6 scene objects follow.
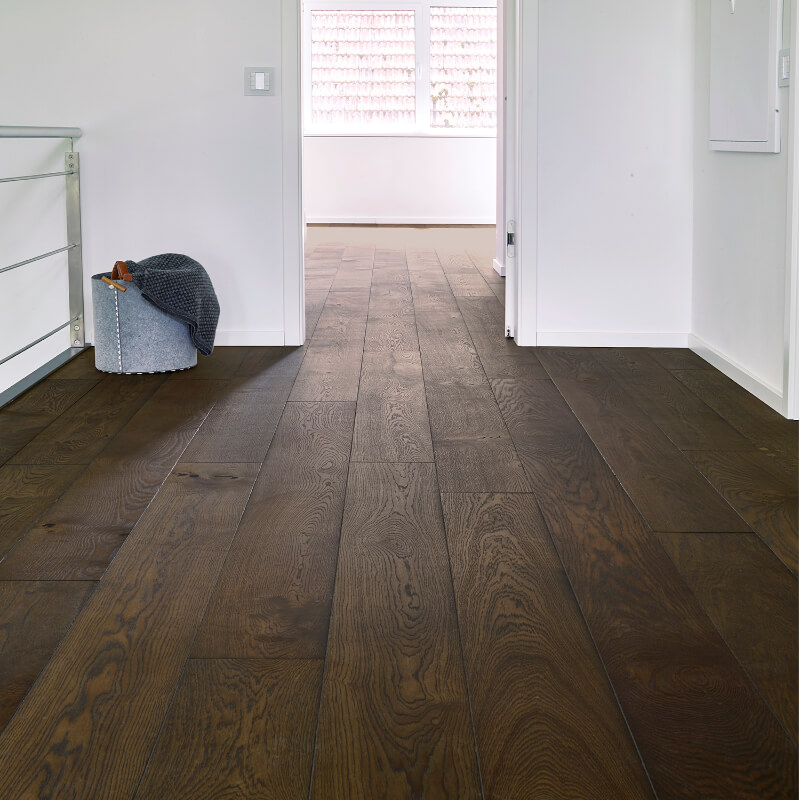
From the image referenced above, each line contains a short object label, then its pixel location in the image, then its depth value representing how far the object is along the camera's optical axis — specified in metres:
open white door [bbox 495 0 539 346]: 3.58
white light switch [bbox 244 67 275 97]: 3.59
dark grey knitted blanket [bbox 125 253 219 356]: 3.24
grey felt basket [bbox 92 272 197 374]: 3.25
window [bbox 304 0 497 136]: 8.99
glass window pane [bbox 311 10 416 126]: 9.02
